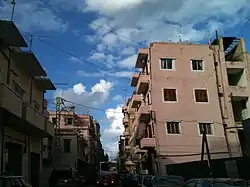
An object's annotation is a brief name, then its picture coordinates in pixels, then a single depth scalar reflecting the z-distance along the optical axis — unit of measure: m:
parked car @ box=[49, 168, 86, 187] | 18.25
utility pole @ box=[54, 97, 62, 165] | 34.07
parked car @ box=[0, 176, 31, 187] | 7.40
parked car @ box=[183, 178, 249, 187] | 7.00
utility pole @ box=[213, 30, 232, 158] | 25.91
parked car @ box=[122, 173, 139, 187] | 19.41
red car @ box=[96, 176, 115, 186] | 26.12
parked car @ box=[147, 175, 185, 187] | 11.25
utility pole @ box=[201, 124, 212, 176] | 16.07
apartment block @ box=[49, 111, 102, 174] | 36.94
